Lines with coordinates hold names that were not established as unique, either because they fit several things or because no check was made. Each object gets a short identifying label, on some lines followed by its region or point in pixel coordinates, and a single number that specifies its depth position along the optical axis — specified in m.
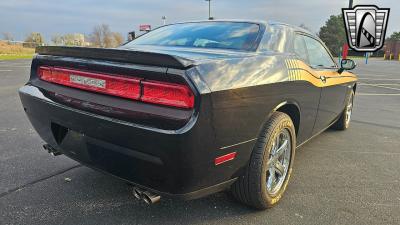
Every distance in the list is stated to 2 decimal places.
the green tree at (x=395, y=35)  82.32
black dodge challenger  2.03
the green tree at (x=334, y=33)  79.50
